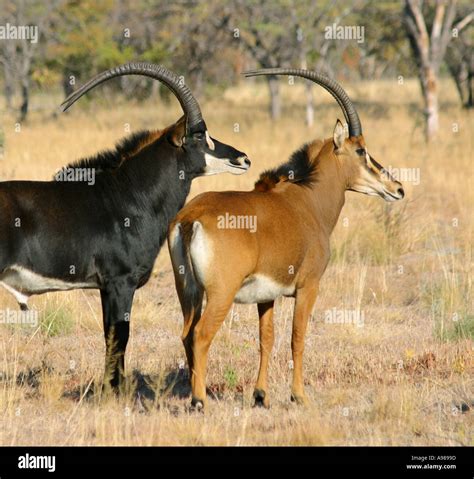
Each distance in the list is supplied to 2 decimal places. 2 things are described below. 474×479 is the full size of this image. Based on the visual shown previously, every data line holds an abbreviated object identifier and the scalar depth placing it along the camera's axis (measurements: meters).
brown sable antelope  5.92
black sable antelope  6.50
